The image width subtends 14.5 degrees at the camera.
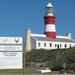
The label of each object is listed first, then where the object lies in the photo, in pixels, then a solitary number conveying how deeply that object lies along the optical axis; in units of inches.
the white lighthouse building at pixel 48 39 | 3287.4
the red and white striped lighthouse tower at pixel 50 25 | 3442.4
